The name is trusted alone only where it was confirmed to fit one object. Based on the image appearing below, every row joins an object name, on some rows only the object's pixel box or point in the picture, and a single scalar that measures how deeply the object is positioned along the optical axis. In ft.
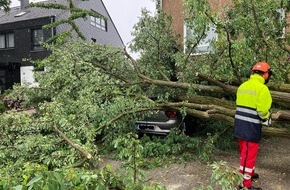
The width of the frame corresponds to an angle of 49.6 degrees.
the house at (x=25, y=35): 82.84
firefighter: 14.53
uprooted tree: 17.33
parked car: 23.06
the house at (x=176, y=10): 40.88
